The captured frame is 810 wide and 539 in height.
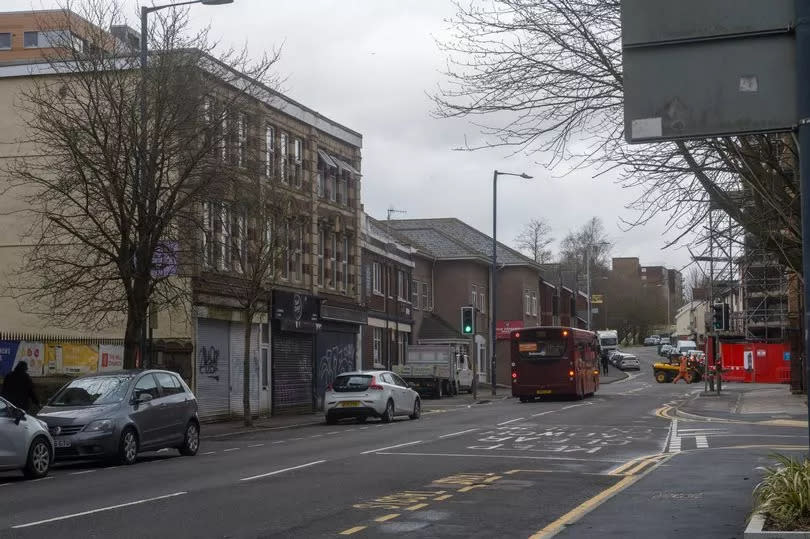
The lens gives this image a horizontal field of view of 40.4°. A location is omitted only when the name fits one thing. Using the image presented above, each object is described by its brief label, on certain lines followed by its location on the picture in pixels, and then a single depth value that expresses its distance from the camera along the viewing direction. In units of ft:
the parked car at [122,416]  59.57
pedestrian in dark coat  74.84
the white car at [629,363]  293.84
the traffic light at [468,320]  144.97
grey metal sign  26.50
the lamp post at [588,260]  293.47
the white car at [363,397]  100.17
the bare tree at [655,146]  44.21
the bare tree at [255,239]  91.71
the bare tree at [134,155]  74.38
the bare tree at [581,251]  390.42
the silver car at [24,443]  52.44
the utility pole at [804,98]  25.91
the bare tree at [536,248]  349.47
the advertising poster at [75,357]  94.58
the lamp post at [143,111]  72.74
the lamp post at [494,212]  170.73
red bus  139.85
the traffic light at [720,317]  133.69
